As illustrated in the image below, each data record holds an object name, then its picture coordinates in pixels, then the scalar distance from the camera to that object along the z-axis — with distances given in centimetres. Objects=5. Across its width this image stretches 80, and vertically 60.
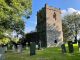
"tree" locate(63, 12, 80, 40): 2364
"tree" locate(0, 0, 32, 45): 686
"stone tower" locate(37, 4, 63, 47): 1728
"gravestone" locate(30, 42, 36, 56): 614
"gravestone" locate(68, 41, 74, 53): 623
